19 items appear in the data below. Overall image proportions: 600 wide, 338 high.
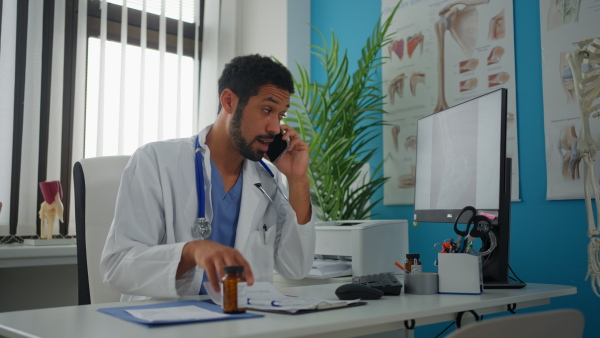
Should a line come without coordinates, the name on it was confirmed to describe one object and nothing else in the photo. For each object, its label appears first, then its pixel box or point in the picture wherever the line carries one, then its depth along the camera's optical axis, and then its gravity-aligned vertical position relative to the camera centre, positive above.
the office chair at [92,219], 1.86 -0.05
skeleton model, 1.82 +0.35
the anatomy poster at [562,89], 2.26 +0.49
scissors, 1.66 -0.06
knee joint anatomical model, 2.98 -0.02
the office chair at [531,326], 0.76 -0.16
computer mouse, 1.42 -0.21
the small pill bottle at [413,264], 1.65 -0.16
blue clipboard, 1.06 -0.22
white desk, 1.00 -0.22
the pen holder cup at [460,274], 1.53 -0.17
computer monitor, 1.69 +0.13
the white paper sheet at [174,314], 1.09 -0.21
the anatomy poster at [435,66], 2.59 +0.69
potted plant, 2.97 +0.37
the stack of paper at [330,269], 2.30 -0.25
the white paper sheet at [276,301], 1.23 -0.21
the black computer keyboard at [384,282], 1.52 -0.20
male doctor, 1.60 +0.04
